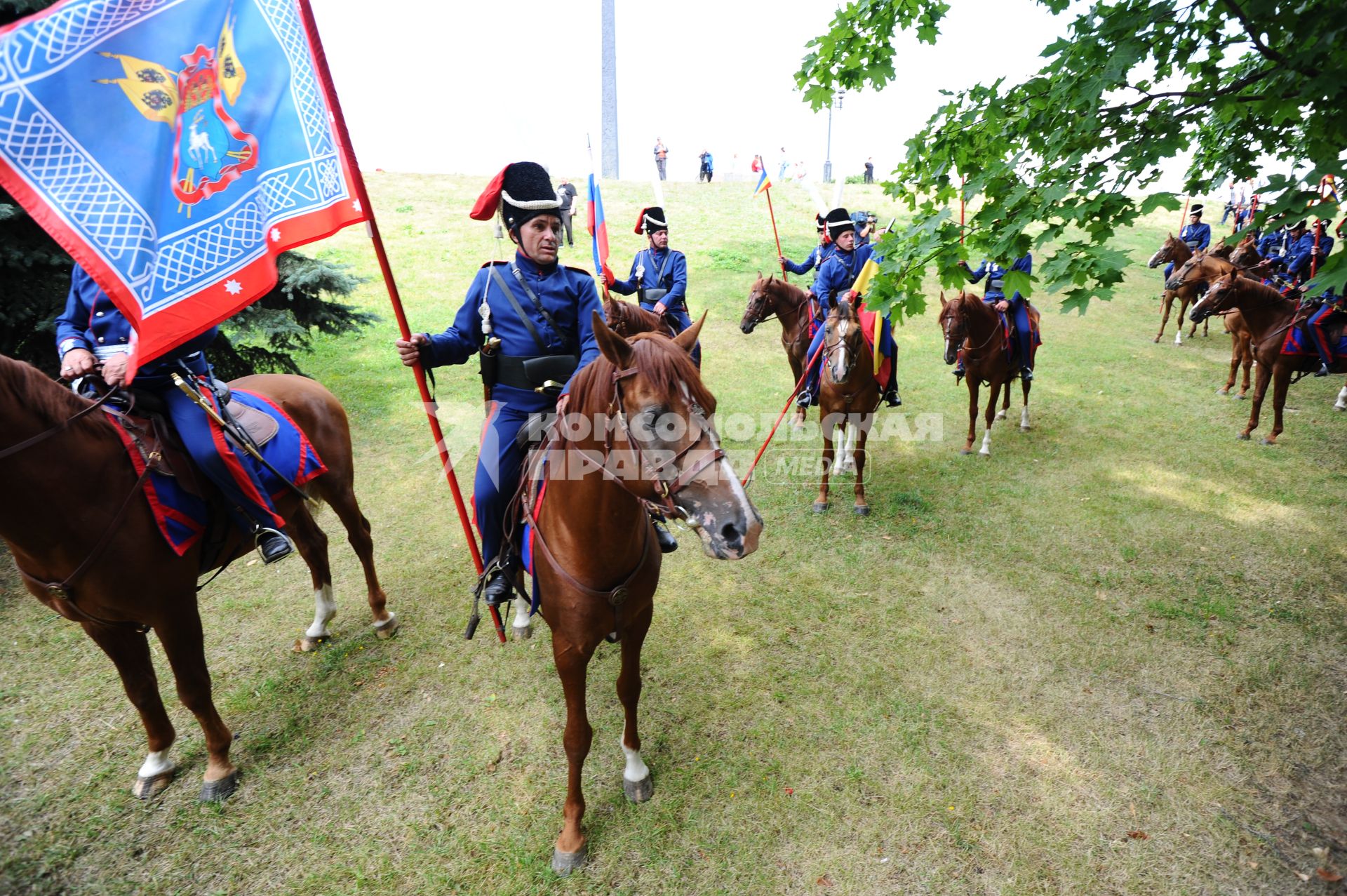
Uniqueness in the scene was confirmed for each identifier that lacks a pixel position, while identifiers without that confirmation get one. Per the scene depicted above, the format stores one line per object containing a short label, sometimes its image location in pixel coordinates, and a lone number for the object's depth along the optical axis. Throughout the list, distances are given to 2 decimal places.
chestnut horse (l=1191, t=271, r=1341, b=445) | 8.58
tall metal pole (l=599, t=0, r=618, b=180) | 34.19
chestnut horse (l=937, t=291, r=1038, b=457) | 8.34
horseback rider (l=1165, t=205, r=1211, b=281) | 16.58
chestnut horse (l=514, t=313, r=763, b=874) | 2.35
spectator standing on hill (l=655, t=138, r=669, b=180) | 32.38
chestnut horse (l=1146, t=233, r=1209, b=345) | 14.07
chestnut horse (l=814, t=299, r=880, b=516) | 6.91
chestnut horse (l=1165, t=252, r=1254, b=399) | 10.77
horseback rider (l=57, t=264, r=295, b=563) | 3.65
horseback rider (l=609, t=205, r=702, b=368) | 9.41
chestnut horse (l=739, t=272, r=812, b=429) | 9.67
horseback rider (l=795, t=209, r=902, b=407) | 8.88
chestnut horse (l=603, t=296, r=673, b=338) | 7.68
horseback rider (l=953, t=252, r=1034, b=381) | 8.91
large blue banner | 2.37
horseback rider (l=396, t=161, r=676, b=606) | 3.71
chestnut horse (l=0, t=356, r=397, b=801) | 3.12
